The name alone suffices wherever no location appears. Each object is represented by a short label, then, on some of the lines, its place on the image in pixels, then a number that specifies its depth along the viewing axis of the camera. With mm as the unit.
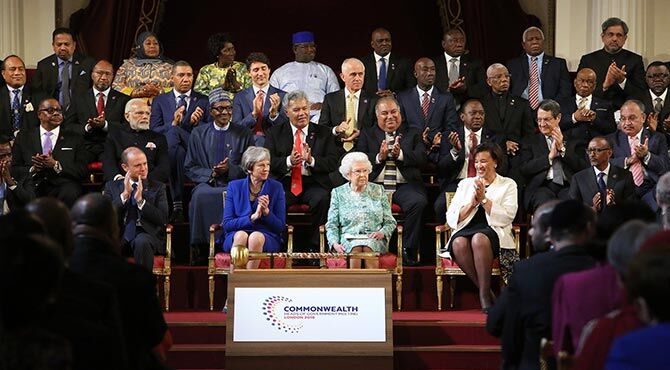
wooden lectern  15175
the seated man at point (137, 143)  19264
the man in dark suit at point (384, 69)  22036
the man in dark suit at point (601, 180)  18229
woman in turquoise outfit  17620
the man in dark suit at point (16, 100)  21046
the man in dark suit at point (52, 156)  19295
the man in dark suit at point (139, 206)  17513
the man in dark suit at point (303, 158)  18929
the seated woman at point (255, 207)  17361
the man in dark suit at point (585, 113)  20026
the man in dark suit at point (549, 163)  19005
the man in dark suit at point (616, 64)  21351
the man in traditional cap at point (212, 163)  18533
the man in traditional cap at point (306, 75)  21823
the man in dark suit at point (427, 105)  20391
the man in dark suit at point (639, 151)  18716
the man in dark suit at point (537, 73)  21701
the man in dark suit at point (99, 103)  20787
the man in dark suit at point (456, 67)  21762
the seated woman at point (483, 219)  17026
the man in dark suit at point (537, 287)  9944
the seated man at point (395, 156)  18960
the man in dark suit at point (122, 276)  9350
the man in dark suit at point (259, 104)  20330
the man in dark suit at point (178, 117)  19797
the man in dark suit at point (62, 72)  21716
